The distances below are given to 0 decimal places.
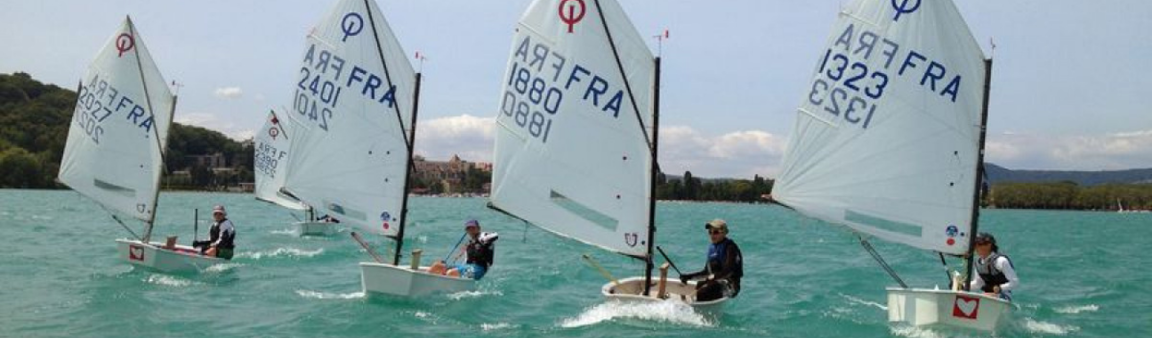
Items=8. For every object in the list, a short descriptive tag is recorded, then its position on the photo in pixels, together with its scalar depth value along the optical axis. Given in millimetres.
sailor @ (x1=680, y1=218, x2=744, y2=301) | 14984
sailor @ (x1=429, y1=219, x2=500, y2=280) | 18922
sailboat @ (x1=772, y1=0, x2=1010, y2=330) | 14273
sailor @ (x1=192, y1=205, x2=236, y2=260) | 21922
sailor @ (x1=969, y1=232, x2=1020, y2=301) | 14344
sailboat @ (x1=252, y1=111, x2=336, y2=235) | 44281
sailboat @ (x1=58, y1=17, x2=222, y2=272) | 23438
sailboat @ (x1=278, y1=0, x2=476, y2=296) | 18812
